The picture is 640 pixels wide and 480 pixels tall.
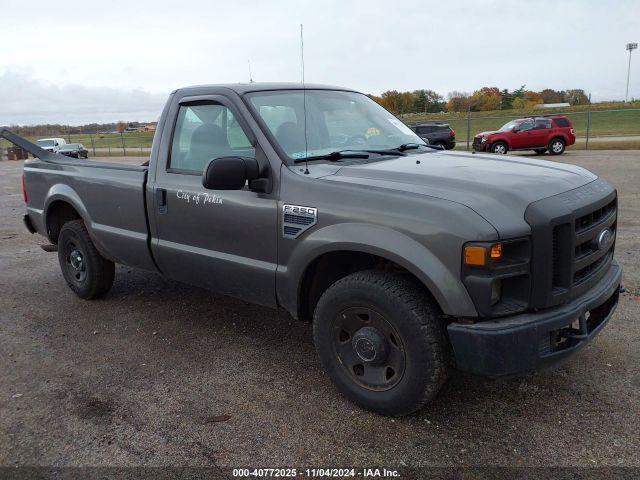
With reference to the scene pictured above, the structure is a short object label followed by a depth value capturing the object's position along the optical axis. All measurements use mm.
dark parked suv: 22094
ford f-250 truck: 2635
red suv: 21234
